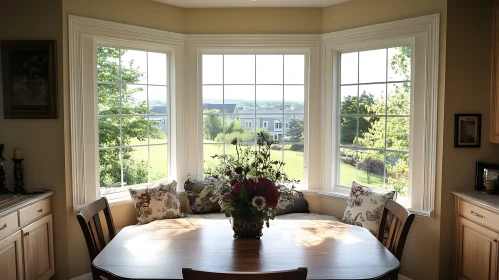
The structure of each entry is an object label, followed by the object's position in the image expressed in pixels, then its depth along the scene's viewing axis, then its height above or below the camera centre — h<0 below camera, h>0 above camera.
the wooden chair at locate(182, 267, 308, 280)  1.57 -0.58
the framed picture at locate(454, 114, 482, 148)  3.28 -0.02
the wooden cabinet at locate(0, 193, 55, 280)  2.71 -0.83
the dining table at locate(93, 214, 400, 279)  2.05 -0.71
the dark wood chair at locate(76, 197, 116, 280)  2.39 -0.62
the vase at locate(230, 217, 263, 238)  2.49 -0.62
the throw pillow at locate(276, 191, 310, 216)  4.14 -0.82
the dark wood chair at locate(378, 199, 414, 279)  2.38 -0.64
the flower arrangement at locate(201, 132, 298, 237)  2.40 -0.41
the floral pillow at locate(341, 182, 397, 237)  3.56 -0.72
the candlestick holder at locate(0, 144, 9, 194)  3.22 -0.41
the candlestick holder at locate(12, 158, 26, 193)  3.24 -0.40
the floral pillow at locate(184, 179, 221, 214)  4.05 -0.73
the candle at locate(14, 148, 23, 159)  3.22 -0.21
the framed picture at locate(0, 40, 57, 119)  3.27 +0.39
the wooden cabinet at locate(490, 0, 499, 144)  3.17 +0.38
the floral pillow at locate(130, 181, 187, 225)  3.73 -0.71
